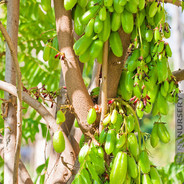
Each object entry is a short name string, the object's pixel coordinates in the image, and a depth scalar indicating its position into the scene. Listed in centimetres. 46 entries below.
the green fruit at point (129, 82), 268
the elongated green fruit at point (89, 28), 264
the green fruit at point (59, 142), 271
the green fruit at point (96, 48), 265
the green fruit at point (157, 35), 263
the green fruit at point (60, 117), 273
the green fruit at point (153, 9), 265
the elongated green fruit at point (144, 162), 261
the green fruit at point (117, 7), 262
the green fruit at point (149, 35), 266
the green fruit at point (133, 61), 266
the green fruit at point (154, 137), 270
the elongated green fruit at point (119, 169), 259
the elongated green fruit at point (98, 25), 262
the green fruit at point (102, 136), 264
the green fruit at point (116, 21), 264
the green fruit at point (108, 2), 261
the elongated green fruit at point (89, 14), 264
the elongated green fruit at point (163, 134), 269
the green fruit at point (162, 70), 264
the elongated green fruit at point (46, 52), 282
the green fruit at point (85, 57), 268
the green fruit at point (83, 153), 265
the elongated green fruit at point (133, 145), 262
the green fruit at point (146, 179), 261
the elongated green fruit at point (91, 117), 267
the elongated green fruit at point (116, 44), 267
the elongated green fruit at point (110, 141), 261
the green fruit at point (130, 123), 264
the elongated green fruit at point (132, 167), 260
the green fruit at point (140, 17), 266
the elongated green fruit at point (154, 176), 262
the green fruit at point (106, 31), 264
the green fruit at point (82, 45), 266
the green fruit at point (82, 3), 269
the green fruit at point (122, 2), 260
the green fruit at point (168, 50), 264
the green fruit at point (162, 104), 269
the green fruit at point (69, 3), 267
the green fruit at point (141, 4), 263
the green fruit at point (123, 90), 271
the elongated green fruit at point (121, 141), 261
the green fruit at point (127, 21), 264
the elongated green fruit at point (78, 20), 271
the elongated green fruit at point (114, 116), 263
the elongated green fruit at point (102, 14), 262
